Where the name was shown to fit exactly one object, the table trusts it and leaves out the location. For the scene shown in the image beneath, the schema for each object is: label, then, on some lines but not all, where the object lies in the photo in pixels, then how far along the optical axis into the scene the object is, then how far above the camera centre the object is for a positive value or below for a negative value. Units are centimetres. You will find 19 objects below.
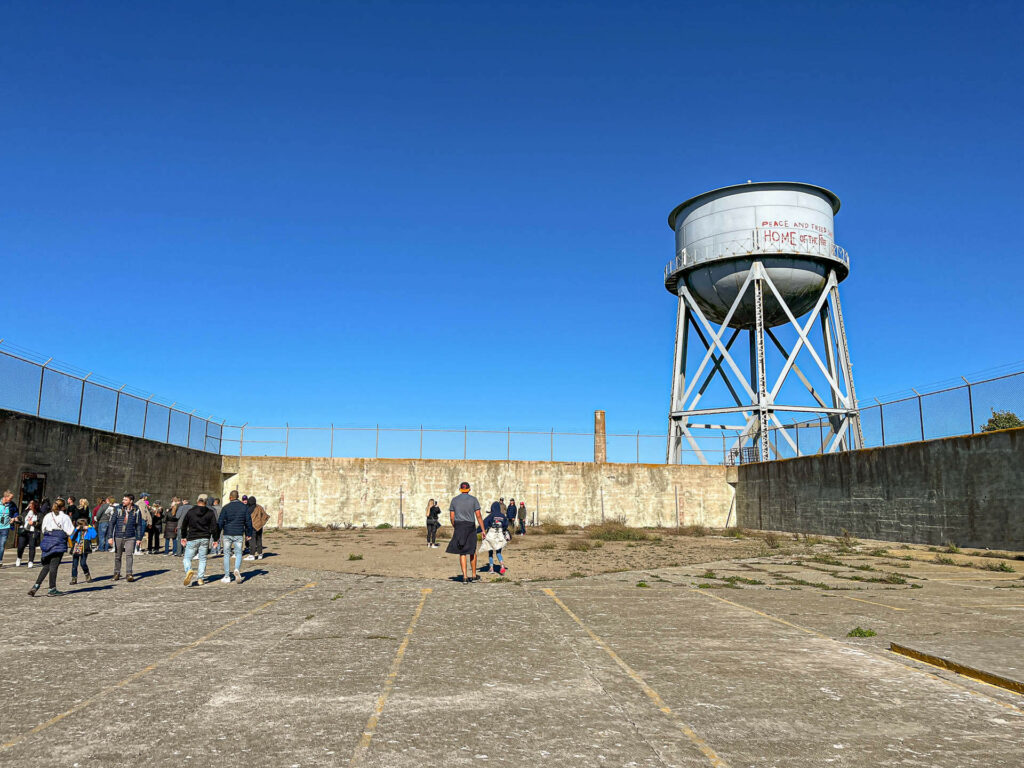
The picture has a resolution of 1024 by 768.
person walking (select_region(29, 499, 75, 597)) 1188 -83
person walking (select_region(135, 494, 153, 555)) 1912 -63
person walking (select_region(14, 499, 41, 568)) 1652 -100
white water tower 3169 +993
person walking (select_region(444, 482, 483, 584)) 1349 -50
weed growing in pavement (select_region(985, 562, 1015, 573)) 1608 -146
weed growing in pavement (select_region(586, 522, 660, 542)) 2820 -148
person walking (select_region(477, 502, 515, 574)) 1541 -88
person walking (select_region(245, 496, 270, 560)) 1786 -76
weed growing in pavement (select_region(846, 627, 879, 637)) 821 -150
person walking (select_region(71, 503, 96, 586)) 1369 -106
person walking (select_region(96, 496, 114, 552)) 1832 -65
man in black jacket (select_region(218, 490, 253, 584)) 1386 -64
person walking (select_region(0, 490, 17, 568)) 1586 -56
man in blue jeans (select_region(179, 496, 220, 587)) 1348 -75
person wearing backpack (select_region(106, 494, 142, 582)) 1416 -83
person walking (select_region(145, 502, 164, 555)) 2081 -114
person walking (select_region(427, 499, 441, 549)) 2286 -85
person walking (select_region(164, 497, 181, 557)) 2056 -95
